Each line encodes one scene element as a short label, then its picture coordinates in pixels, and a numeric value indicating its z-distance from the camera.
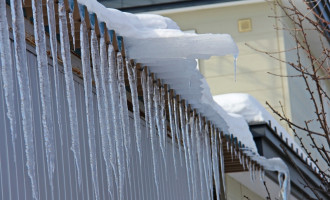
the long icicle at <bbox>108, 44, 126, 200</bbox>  7.84
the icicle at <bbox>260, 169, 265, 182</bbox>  15.92
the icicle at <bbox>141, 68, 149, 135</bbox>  8.86
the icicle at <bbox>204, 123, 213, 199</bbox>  11.99
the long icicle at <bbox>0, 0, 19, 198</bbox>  5.64
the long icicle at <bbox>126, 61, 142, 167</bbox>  8.43
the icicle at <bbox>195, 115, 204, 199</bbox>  11.45
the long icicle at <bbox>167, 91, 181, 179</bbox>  9.81
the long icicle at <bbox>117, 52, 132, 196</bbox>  8.12
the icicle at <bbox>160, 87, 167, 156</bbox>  9.77
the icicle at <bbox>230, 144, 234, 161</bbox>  13.49
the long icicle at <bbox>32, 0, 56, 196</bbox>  6.14
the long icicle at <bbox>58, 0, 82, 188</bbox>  6.54
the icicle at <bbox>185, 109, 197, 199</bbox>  10.86
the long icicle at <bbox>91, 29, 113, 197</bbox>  7.34
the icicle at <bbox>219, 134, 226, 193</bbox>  13.03
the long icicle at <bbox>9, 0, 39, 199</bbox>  5.84
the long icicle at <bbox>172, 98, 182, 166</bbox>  10.30
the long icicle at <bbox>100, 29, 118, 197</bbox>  7.58
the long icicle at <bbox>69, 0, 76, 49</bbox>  6.61
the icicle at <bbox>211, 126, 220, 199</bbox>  12.38
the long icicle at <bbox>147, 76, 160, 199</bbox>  9.15
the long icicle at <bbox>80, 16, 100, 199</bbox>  7.07
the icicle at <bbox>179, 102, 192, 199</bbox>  10.46
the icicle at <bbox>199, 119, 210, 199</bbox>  11.81
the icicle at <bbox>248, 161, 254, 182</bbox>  14.77
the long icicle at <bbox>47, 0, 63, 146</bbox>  6.28
